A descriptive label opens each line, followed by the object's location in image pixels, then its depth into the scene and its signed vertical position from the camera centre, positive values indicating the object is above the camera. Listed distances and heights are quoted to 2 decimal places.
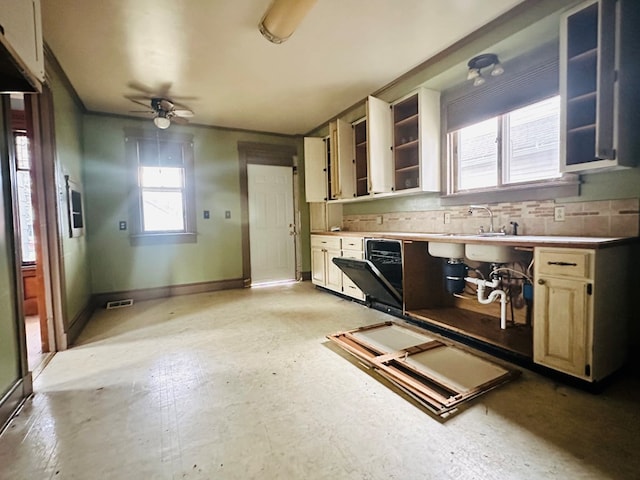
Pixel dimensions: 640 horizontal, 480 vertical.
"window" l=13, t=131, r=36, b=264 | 3.60 +0.44
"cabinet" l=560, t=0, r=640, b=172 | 1.71 +0.84
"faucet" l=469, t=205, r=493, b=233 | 2.60 +0.11
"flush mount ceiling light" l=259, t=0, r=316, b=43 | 1.92 +1.41
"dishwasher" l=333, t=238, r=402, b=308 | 2.91 -0.44
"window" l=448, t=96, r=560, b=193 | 2.28 +0.64
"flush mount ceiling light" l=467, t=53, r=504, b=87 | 2.38 +1.27
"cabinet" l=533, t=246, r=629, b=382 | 1.66 -0.51
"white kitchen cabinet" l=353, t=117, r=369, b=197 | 3.98 +0.94
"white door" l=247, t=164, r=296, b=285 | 4.91 +0.07
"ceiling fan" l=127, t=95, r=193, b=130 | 3.51 +1.43
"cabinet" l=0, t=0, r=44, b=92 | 1.12 +0.76
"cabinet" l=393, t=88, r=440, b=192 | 2.98 +0.88
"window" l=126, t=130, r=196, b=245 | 4.15 +0.62
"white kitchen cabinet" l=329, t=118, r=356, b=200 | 3.99 +0.91
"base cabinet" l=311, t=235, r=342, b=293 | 3.94 -0.49
